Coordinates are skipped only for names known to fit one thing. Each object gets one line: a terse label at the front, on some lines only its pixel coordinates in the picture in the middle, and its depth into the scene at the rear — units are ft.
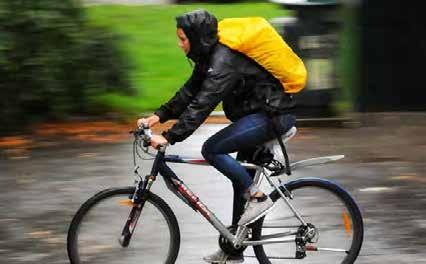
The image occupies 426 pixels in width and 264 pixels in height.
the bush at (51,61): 56.90
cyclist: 34.14
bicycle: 35.88
